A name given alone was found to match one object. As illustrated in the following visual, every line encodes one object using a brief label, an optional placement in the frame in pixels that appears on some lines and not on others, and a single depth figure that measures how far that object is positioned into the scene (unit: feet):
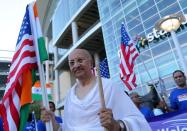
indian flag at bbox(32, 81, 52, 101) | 12.73
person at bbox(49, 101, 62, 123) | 8.69
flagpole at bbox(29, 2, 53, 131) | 3.96
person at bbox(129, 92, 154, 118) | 8.35
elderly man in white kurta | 3.34
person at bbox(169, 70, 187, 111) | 7.81
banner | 6.34
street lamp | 10.34
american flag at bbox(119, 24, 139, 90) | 12.24
